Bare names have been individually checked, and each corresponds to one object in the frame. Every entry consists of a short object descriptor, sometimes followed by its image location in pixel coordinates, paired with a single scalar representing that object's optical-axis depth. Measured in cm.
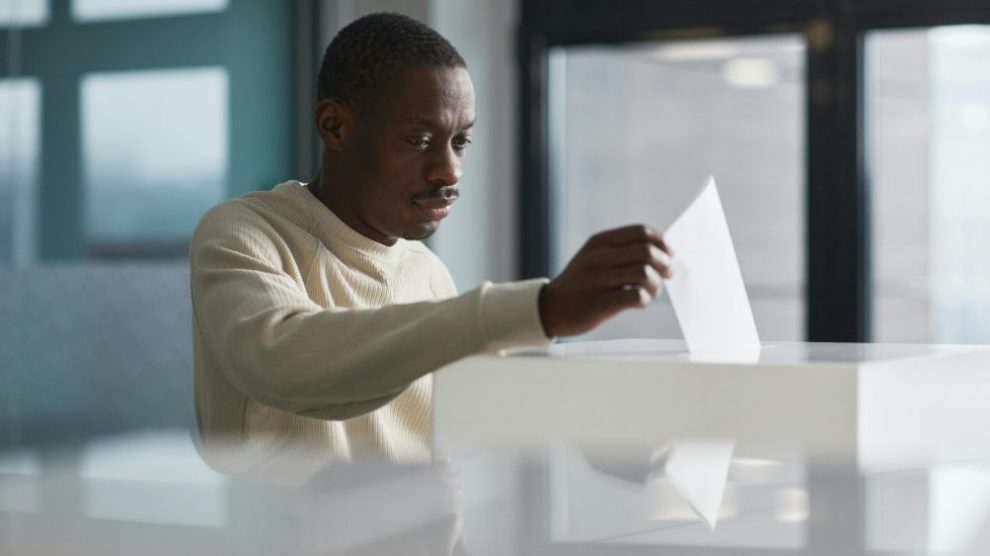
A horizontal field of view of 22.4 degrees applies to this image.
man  195
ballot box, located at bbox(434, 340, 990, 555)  112
